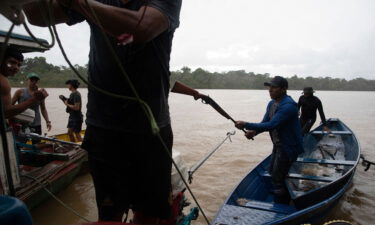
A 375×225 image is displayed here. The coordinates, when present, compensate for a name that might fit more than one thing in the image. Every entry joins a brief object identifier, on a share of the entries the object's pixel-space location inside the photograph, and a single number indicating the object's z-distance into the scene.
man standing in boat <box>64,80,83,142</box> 7.30
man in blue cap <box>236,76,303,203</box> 4.22
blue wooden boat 3.72
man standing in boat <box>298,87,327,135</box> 8.59
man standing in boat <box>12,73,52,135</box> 6.05
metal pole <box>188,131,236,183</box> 2.92
